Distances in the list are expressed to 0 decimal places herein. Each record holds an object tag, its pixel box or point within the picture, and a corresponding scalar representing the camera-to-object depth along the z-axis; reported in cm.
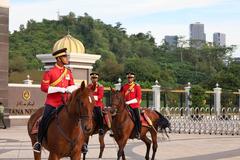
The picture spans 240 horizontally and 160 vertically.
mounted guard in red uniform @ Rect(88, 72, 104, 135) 1154
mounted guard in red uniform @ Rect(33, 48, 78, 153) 789
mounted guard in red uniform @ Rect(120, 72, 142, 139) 1180
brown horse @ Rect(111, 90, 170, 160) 1102
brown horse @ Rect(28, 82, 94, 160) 710
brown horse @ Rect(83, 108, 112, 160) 1159
